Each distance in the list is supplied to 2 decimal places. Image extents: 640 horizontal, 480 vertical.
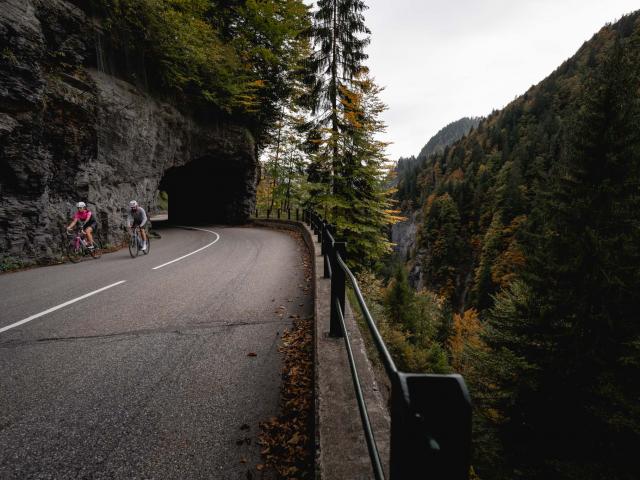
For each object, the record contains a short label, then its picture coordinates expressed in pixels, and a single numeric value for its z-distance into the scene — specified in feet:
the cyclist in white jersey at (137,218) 36.52
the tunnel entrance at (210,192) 87.86
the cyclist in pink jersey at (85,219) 34.55
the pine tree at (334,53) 46.62
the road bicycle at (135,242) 35.98
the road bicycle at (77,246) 33.78
